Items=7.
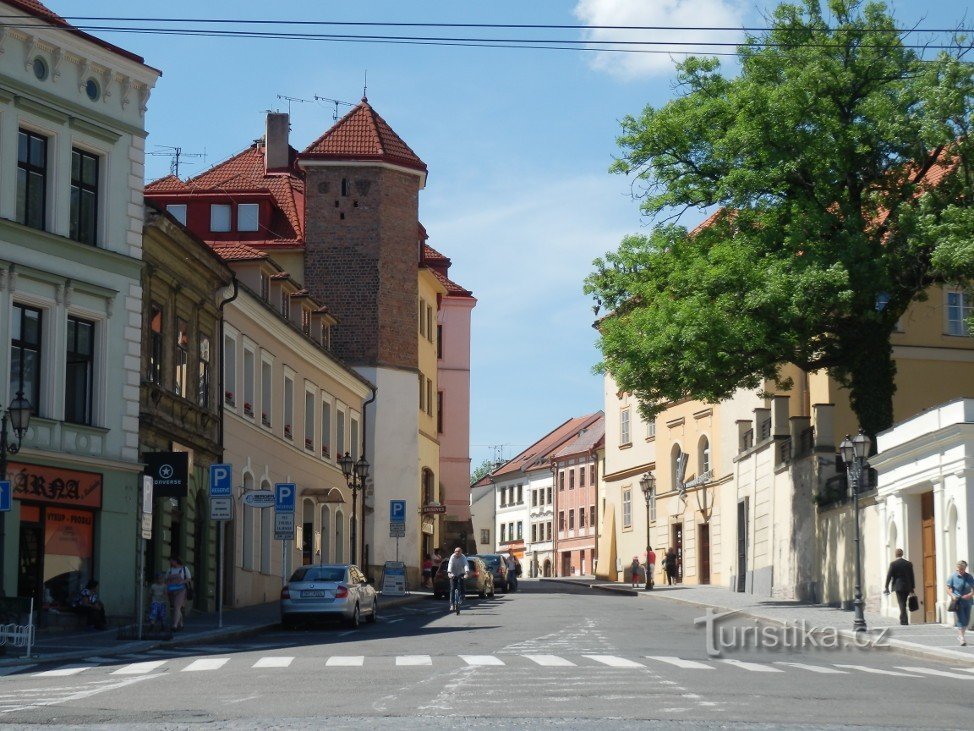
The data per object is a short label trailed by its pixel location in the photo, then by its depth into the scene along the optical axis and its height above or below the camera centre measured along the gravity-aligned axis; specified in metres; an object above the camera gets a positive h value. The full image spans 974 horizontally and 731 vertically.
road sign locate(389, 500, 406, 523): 50.98 +1.44
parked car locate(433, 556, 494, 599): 51.97 -0.81
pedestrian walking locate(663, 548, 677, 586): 63.92 -0.35
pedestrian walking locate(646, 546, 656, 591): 60.47 -0.60
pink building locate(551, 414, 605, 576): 107.00 +3.90
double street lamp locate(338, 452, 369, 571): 47.72 +2.68
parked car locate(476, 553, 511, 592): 59.59 -0.51
